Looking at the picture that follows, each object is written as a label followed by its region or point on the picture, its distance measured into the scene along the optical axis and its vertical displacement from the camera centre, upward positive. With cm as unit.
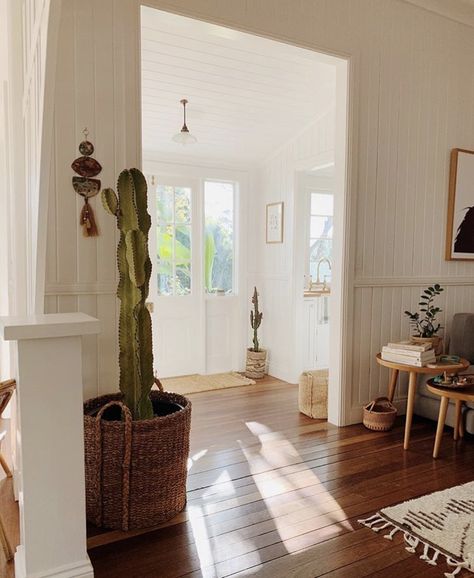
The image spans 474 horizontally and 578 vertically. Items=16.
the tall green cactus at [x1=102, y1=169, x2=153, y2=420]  203 -24
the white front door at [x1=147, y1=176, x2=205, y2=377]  454 -25
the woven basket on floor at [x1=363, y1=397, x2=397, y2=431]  311 -112
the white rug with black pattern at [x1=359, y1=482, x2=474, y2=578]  178 -117
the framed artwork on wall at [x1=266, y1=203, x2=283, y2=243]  460 +32
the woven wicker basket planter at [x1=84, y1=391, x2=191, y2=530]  193 -94
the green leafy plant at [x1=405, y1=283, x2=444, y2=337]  324 -49
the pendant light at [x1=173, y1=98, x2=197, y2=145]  333 +85
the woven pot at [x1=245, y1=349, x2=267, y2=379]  469 -116
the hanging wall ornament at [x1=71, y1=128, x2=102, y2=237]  227 +36
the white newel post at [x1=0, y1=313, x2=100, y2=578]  138 -62
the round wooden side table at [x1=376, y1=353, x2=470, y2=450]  280 -72
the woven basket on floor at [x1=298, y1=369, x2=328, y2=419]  339 -107
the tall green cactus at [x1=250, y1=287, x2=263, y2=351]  473 -70
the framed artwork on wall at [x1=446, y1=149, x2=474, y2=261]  361 +39
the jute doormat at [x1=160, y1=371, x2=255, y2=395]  420 -127
